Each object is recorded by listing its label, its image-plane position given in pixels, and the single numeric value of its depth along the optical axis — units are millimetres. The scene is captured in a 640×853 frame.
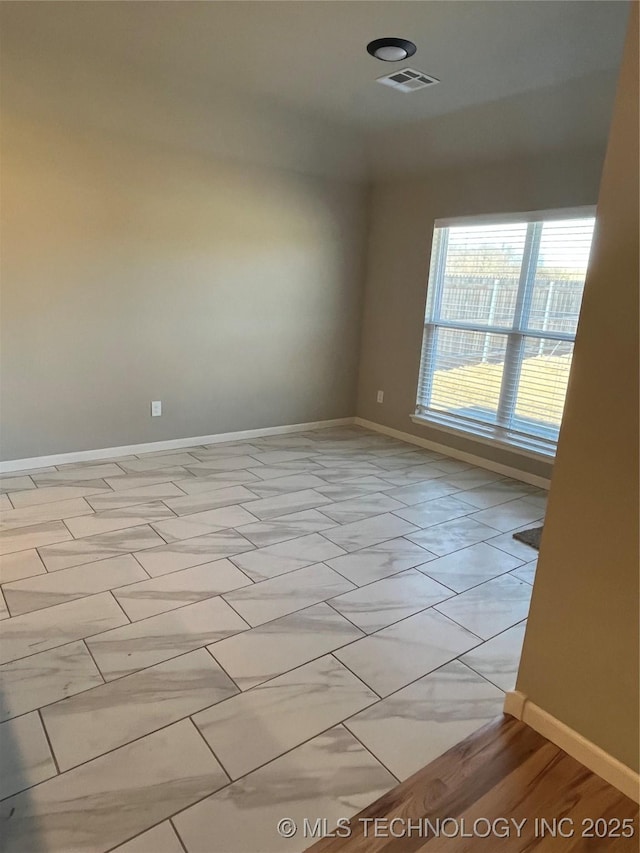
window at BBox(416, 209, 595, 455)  3854
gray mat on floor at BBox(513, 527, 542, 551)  3182
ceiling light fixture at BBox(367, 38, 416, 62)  2842
